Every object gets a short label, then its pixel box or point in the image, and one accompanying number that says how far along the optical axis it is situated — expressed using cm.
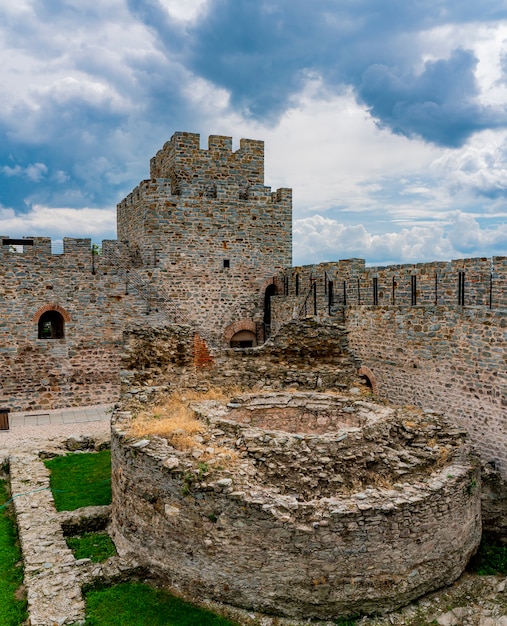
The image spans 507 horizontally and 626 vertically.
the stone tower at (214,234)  1930
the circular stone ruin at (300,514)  677
